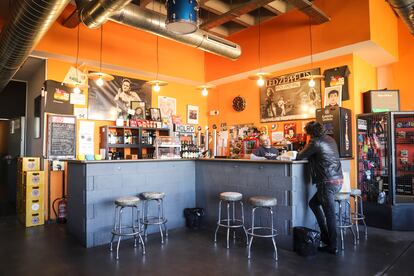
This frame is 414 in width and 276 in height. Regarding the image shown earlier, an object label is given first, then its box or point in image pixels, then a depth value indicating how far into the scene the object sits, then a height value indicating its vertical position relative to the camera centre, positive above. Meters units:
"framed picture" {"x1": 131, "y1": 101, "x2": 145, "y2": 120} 6.92 +0.91
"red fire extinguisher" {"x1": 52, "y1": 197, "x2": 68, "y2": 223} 5.46 -1.24
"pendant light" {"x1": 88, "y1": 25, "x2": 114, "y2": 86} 4.45 +1.12
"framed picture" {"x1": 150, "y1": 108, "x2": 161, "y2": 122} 7.11 +0.80
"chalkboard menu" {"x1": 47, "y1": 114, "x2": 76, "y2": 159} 5.65 +0.20
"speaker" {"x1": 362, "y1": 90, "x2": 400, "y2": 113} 5.46 +0.83
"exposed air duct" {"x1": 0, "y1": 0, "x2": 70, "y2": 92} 2.97 +1.44
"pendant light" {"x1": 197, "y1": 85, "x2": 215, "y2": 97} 5.57 +1.16
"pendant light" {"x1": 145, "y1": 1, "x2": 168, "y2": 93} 5.18 +1.16
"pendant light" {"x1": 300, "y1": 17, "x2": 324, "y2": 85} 5.55 +1.30
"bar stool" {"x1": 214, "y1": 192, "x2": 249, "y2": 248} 3.99 -0.98
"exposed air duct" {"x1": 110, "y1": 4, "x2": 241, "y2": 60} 4.23 +1.91
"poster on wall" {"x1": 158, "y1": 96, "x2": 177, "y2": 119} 7.49 +1.07
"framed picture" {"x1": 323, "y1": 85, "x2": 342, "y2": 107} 5.62 +0.97
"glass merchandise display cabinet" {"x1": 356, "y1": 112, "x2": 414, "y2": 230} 4.87 -0.43
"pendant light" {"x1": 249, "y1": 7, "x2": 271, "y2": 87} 4.80 +1.17
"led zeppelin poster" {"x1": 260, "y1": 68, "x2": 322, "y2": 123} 6.04 +1.05
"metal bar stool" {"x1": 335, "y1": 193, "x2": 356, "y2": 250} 4.00 -1.12
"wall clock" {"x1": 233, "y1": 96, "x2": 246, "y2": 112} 7.52 +1.12
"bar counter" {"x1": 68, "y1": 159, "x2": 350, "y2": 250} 3.91 -0.64
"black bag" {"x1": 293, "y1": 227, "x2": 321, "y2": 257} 3.56 -1.22
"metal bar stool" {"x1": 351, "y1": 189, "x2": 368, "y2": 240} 4.40 -0.77
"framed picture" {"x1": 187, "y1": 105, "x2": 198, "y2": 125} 8.11 +0.90
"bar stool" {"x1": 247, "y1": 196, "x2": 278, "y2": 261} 3.66 -0.75
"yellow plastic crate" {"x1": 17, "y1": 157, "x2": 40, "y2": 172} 5.49 -0.32
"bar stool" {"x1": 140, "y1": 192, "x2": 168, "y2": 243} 4.16 -1.07
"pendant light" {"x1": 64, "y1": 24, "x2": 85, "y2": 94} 5.38 +1.38
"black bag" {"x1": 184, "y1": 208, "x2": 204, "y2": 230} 4.86 -1.22
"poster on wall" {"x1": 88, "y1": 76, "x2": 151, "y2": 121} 6.31 +1.17
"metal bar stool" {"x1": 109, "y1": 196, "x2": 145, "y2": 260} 3.80 -1.14
